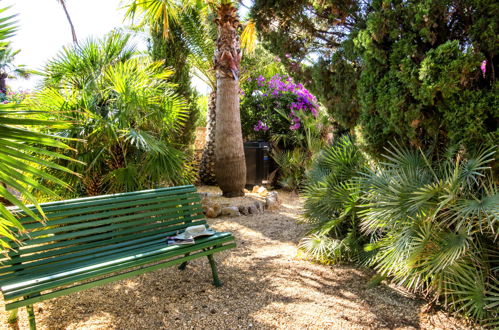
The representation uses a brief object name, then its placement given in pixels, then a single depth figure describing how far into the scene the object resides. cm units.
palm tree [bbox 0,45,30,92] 1746
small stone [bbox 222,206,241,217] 682
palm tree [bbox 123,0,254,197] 764
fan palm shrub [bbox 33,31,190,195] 447
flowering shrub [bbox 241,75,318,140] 1041
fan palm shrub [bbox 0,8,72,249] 162
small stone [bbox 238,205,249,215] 696
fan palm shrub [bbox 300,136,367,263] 416
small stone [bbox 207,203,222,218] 671
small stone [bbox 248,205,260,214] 703
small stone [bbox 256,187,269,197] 830
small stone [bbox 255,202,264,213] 715
